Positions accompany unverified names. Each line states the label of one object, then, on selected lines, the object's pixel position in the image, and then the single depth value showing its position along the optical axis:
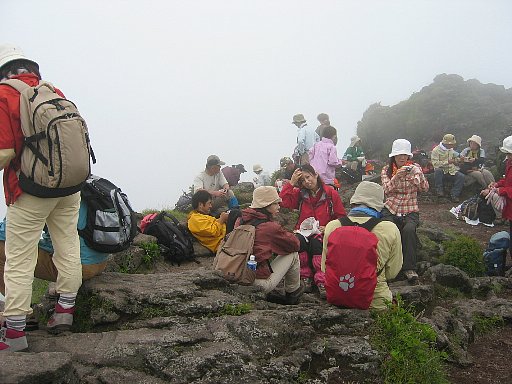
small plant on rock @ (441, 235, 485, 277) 10.05
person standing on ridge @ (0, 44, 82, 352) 4.30
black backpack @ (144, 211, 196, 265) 9.77
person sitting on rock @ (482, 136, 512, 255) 9.54
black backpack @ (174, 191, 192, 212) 15.30
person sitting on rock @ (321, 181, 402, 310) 5.99
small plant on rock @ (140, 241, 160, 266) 9.14
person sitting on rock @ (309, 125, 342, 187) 12.33
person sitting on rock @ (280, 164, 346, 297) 8.30
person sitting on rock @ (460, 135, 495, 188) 16.38
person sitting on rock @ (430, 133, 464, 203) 16.62
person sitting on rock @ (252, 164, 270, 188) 18.50
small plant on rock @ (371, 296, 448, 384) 4.79
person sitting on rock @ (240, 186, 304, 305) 6.61
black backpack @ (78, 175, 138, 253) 5.39
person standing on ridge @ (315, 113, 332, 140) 15.73
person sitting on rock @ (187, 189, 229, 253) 10.17
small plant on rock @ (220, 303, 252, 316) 5.46
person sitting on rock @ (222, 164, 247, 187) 18.30
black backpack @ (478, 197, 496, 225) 14.04
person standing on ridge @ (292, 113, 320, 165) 14.47
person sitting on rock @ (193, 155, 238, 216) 12.62
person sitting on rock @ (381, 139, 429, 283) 8.73
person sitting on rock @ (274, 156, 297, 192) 16.25
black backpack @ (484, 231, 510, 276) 9.99
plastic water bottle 6.44
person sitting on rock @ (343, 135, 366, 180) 19.73
